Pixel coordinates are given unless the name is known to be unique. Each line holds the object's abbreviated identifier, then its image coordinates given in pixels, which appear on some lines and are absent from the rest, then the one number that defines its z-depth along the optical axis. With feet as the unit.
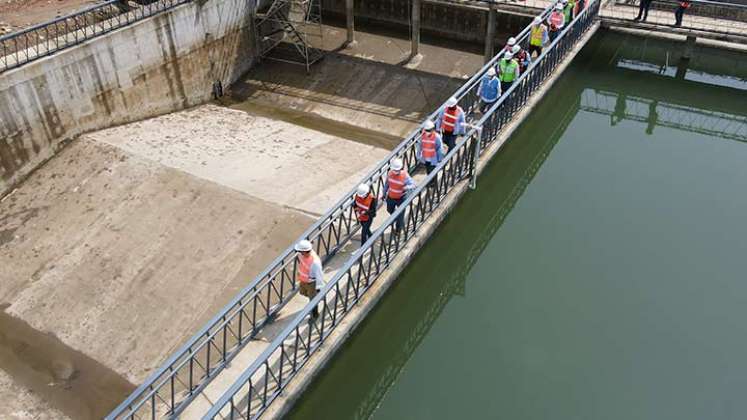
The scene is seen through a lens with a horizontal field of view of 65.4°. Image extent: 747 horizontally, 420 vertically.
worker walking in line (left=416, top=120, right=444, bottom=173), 33.69
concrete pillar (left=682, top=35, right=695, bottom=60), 61.94
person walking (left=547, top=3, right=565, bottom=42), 49.75
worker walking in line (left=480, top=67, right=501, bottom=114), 40.04
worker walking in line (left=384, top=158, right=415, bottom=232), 30.55
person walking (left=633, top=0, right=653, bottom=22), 57.31
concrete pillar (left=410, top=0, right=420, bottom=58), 61.66
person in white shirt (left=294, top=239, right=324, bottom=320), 25.95
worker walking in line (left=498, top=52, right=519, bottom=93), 41.63
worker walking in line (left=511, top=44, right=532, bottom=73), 44.52
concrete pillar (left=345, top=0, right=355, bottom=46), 65.72
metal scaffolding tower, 65.72
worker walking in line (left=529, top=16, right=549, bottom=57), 46.50
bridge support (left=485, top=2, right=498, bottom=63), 59.57
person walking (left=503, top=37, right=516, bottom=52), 42.47
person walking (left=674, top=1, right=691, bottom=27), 56.90
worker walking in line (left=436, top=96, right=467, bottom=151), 36.04
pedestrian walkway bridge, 24.81
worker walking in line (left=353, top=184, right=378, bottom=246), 29.50
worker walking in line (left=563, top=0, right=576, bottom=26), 51.42
